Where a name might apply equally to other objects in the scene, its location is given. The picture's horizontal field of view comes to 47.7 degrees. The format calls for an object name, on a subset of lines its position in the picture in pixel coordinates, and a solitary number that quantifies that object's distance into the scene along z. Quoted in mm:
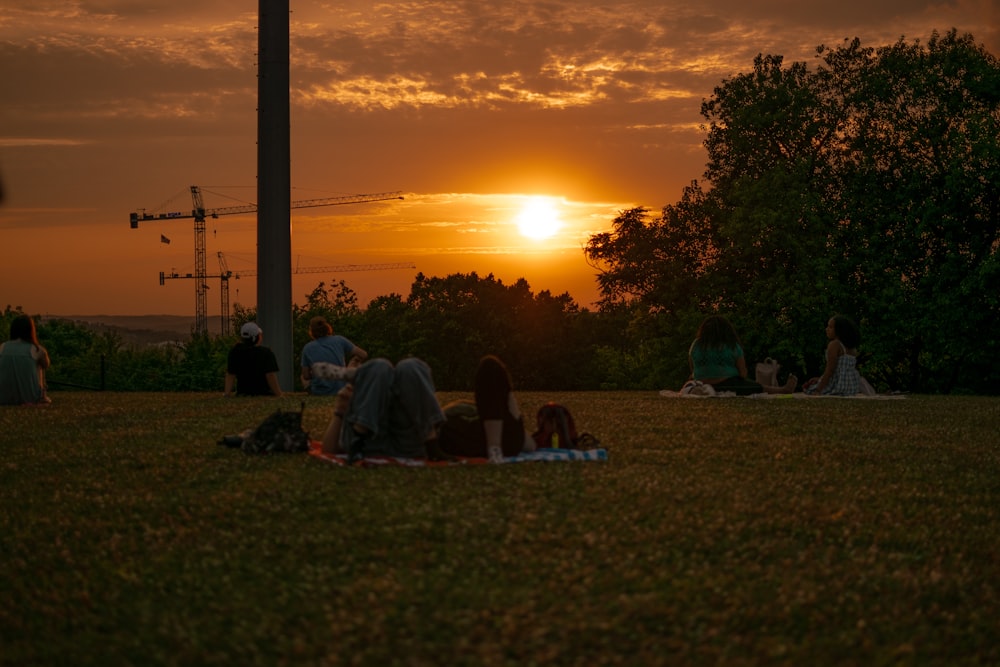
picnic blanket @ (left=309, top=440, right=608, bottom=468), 12367
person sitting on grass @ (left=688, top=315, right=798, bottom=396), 23734
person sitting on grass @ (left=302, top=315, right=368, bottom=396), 21016
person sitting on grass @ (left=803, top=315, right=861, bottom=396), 23469
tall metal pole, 35438
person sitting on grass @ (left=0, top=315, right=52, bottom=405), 22609
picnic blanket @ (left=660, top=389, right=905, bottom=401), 23531
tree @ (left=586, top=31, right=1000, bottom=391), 44188
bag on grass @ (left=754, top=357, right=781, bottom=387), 26188
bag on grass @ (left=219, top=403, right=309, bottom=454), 13641
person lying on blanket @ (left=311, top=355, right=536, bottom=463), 12445
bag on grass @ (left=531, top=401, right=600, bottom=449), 13445
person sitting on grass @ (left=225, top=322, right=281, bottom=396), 22703
